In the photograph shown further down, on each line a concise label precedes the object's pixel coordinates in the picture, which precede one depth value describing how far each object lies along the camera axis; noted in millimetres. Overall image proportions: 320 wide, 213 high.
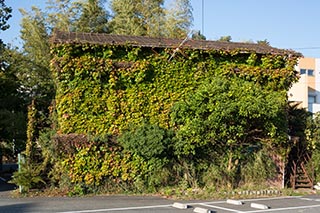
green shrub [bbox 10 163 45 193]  13641
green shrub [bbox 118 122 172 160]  13523
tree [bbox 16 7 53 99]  23562
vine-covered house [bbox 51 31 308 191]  14086
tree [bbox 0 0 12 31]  20656
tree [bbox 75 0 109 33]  29667
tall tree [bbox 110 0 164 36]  30531
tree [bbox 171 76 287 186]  13766
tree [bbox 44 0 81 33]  28547
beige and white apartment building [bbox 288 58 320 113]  42500
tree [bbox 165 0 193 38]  29891
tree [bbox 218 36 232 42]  44844
